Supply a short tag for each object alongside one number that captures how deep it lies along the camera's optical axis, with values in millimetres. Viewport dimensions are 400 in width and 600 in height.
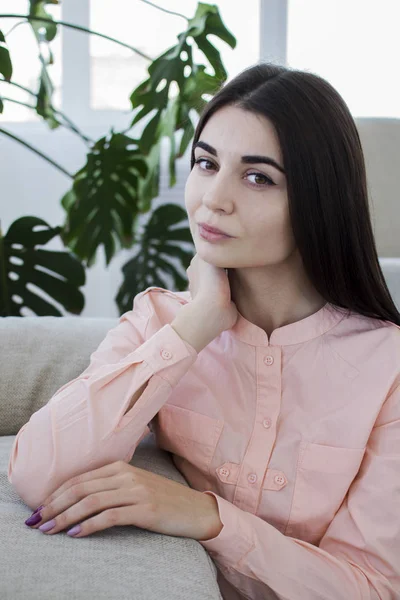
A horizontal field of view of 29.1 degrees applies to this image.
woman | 1016
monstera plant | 2207
